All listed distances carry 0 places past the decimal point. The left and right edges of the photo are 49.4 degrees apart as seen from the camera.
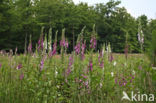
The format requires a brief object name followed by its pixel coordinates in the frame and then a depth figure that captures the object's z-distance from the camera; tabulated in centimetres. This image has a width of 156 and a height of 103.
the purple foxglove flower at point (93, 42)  293
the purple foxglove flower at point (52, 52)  303
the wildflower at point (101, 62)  348
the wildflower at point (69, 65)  342
